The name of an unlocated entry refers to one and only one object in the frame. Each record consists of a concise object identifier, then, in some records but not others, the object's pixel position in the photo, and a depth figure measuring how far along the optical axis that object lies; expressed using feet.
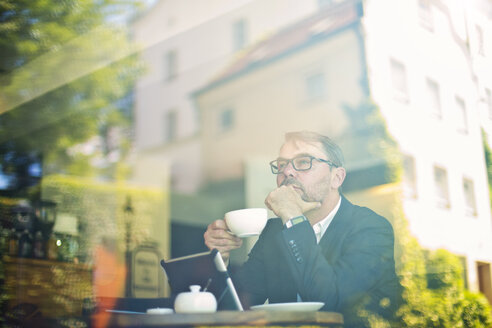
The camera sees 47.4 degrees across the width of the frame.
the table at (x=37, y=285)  12.18
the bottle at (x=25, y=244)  12.35
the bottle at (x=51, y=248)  12.20
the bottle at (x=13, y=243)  12.48
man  5.95
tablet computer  5.37
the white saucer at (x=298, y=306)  5.31
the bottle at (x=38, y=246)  12.07
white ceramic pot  4.84
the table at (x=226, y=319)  4.40
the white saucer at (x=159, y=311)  4.83
